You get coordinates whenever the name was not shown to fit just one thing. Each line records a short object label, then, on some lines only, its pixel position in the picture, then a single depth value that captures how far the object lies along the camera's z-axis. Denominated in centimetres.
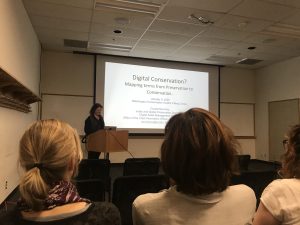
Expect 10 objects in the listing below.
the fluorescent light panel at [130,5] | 411
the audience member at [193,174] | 93
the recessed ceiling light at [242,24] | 476
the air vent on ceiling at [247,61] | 731
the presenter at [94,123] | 529
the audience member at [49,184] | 88
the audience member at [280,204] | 116
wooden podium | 431
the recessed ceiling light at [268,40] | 559
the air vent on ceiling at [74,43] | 593
